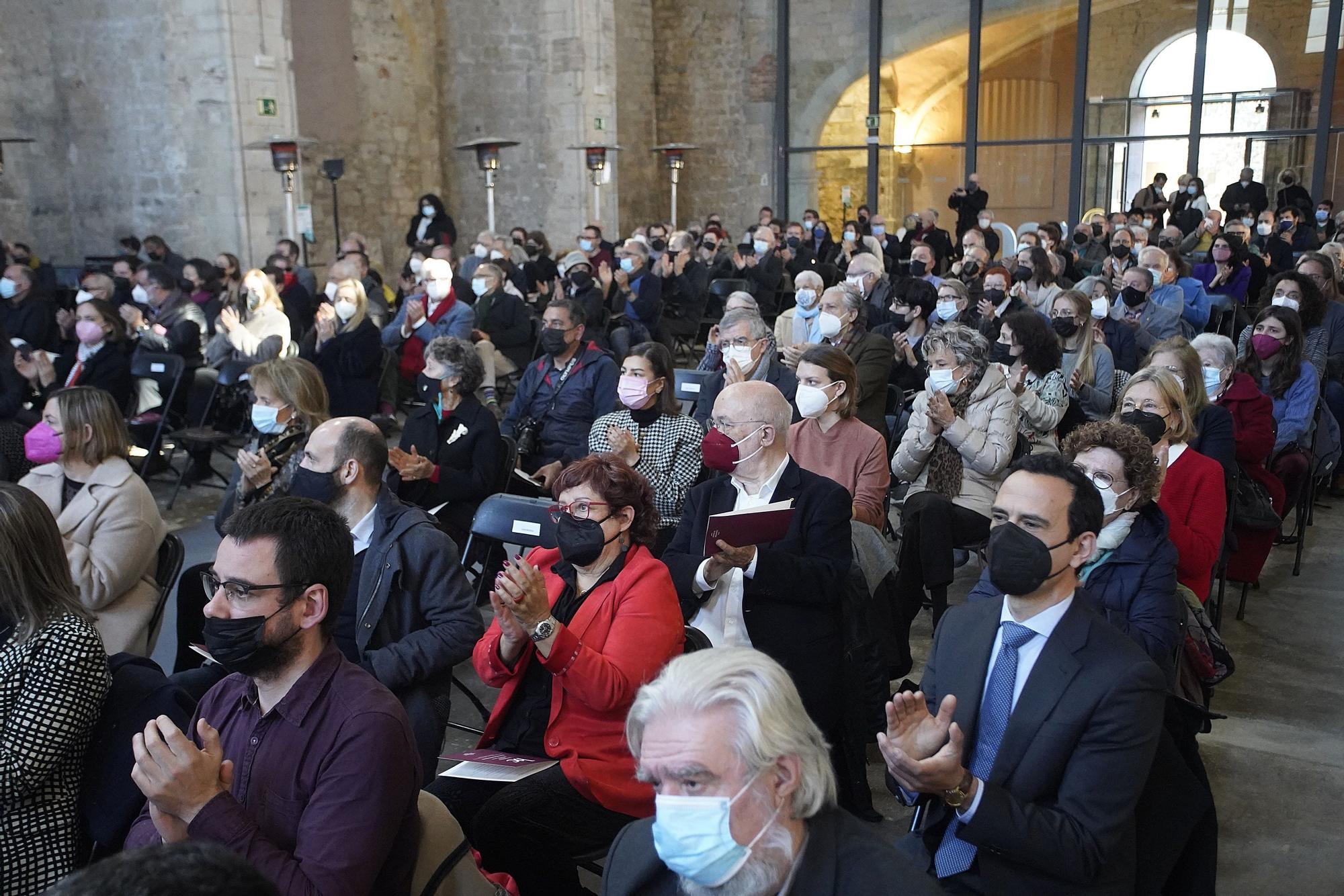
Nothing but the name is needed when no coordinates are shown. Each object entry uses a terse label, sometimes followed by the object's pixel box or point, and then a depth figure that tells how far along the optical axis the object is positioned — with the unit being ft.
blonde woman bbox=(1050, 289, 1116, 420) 19.15
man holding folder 10.48
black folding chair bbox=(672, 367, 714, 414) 19.98
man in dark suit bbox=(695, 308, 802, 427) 18.34
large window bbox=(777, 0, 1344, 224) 56.54
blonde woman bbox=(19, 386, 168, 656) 11.53
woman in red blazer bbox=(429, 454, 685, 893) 8.50
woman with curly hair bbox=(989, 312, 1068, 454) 16.31
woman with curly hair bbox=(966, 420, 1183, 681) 9.43
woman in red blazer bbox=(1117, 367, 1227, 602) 11.57
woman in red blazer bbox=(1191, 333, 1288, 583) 16.49
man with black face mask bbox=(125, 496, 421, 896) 6.22
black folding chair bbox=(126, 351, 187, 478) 22.80
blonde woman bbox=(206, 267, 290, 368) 23.89
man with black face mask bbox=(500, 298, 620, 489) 18.40
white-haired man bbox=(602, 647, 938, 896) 5.36
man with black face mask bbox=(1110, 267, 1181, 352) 23.39
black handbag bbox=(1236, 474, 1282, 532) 15.67
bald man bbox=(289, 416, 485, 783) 9.67
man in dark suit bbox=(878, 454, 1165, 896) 6.52
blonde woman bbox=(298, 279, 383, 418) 23.82
